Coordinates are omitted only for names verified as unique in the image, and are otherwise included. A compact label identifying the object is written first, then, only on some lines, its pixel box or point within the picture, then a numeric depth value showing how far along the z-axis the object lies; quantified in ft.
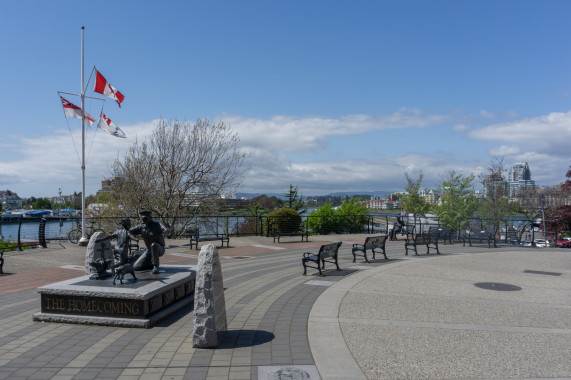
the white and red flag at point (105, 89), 57.31
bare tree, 74.79
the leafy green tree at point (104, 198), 77.37
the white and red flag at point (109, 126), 59.00
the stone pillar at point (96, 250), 29.66
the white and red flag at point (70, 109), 56.65
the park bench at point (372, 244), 45.21
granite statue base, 21.45
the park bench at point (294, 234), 68.18
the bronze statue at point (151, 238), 25.98
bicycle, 60.85
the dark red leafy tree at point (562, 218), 92.97
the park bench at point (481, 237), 63.82
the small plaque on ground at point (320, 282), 33.04
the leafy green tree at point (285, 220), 81.56
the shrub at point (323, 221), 92.27
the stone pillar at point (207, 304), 18.04
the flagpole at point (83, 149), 56.39
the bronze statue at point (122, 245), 25.04
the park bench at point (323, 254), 36.91
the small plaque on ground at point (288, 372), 14.98
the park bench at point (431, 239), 54.18
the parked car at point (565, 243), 84.71
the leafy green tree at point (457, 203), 73.49
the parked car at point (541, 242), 69.26
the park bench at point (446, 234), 65.51
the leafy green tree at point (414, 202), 87.18
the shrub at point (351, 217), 92.63
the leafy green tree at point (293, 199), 147.64
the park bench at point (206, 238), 55.78
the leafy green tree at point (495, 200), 78.59
